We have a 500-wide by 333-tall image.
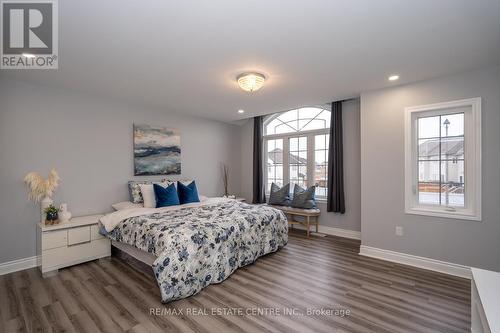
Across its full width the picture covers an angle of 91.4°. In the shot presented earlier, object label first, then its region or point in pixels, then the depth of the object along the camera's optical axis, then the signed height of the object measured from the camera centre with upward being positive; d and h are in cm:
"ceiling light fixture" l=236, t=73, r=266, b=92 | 288 +101
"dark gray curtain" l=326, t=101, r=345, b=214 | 449 +0
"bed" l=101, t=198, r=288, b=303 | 246 -88
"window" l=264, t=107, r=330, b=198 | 495 +38
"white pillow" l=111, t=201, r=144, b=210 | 379 -63
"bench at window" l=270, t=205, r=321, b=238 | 457 -100
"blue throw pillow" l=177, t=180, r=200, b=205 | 423 -50
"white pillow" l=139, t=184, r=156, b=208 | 389 -49
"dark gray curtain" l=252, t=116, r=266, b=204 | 580 +0
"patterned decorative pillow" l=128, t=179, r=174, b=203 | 402 -42
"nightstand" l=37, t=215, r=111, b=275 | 298 -102
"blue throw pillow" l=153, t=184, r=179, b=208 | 388 -49
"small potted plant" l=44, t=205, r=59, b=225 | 313 -63
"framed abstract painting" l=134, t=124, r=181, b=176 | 434 +28
